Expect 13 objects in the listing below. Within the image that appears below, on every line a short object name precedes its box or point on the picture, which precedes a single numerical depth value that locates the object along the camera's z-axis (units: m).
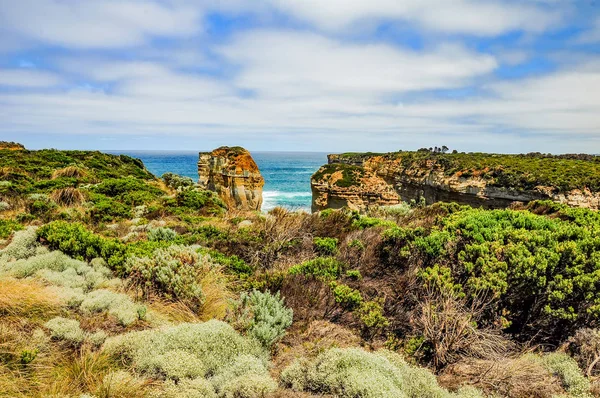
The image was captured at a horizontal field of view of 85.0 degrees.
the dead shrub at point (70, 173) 16.61
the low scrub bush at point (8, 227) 6.56
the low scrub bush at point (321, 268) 5.52
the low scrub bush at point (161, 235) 7.34
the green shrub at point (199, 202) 12.33
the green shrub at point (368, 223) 7.88
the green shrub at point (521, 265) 4.62
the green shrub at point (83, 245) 5.52
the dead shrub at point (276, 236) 6.69
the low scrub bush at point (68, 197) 11.27
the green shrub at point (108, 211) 9.83
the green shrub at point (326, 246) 6.73
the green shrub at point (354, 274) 5.55
